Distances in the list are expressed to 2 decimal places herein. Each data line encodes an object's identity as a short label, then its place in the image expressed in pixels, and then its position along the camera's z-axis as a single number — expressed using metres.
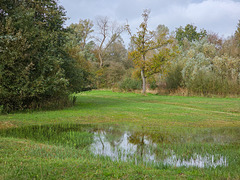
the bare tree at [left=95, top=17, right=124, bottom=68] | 61.59
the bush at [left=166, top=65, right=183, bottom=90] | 34.75
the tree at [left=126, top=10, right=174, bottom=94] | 35.50
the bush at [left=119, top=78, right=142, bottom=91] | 40.59
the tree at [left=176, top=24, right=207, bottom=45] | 66.71
